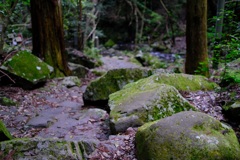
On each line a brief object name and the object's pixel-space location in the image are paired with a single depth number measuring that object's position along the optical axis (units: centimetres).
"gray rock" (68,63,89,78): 962
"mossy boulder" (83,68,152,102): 572
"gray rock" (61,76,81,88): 774
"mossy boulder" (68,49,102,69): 1187
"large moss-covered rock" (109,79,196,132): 334
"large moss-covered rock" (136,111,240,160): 228
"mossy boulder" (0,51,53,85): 643
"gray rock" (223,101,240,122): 351
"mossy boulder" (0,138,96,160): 255
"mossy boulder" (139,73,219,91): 470
